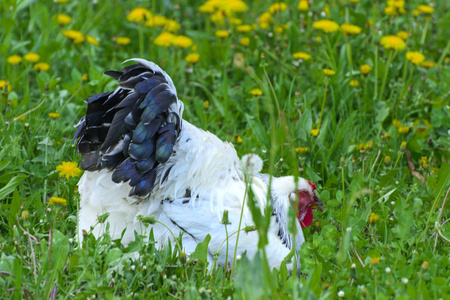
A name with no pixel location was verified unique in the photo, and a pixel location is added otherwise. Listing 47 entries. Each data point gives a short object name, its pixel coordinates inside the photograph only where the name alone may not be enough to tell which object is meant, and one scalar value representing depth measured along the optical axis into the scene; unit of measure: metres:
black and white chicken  6.02
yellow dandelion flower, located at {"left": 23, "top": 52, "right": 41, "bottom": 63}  9.89
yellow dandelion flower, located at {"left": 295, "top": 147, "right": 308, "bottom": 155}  8.20
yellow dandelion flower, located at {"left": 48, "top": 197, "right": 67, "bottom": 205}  6.23
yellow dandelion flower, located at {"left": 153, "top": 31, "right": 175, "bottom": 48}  10.59
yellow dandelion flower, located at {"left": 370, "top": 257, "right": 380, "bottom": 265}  5.33
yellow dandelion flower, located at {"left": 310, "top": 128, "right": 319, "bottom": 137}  8.52
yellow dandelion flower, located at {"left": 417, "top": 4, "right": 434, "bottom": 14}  11.15
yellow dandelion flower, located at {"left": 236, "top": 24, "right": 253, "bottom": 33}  11.25
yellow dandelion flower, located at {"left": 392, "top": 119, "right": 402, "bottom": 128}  9.13
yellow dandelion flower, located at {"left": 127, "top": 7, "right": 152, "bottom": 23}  10.79
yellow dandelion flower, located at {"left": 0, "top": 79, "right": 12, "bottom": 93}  8.52
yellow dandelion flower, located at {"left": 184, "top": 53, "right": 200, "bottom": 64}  10.11
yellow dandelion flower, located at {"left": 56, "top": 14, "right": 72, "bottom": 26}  10.98
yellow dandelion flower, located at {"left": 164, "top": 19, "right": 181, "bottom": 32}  11.42
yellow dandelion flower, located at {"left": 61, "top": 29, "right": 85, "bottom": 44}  10.21
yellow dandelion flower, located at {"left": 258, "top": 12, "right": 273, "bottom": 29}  11.66
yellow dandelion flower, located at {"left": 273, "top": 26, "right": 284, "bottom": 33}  11.20
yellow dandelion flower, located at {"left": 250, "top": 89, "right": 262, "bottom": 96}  9.08
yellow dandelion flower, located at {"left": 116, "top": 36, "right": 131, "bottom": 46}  11.12
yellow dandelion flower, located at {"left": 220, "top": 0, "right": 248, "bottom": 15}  11.44
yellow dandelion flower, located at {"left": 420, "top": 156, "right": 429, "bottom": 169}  7.89
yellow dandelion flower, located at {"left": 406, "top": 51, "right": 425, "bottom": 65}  9.75
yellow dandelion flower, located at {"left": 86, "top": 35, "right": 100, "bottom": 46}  10.30
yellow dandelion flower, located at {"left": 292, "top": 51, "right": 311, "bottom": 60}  10.28
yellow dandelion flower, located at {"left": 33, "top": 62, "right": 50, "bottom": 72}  9.82
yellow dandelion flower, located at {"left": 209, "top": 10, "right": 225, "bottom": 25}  11.73
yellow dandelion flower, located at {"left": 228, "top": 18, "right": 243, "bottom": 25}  11.74
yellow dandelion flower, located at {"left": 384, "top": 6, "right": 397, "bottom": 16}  11.04
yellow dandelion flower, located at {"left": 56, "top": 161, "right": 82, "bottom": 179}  7.02
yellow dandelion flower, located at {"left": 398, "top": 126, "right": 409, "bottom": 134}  8.81
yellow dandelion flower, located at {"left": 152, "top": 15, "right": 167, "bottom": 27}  11.45
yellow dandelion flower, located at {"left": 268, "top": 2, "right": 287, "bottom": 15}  11.92
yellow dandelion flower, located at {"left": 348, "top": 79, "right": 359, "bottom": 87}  9.80
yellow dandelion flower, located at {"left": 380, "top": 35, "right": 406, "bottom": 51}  9.73
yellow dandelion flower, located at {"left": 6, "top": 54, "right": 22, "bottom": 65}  9.76
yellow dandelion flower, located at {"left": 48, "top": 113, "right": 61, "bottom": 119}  8.16
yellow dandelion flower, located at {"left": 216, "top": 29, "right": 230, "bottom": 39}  11.11
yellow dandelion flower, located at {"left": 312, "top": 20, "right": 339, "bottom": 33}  10.48
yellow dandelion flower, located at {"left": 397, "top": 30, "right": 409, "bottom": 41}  10.40
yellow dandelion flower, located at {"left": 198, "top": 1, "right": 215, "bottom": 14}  11.69
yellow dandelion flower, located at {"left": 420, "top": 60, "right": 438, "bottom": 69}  10.39
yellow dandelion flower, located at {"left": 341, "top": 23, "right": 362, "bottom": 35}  10.09
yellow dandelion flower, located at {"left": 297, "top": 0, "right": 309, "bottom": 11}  11.83
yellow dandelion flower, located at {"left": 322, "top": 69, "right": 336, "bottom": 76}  8.75
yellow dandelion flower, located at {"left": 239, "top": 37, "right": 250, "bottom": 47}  10.96
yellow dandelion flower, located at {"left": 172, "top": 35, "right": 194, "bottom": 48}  10.61
